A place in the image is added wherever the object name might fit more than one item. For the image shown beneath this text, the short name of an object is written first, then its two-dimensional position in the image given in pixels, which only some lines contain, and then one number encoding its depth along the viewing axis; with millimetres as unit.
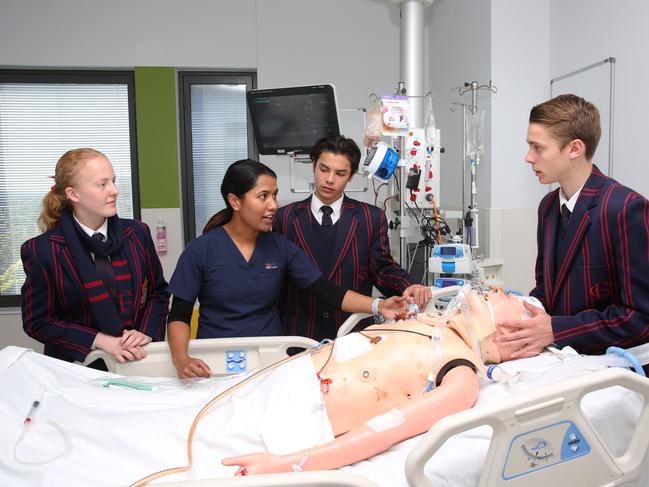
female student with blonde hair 1771
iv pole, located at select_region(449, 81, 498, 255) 3049
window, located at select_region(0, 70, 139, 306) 4211
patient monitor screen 2727
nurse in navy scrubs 1894
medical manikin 1145
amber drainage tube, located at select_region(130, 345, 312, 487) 1093
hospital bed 989
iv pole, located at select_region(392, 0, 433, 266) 3680
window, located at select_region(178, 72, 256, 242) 4344
